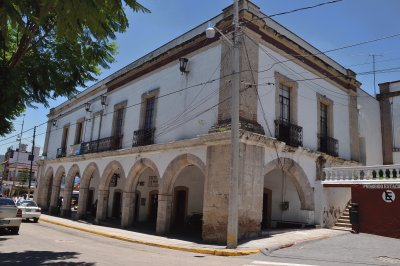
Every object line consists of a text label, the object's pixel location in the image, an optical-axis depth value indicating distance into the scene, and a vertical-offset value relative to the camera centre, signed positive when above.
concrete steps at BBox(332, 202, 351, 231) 15.08 -0.57
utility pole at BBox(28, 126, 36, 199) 35.15 +5.49
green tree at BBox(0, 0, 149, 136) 4.73 +2.86
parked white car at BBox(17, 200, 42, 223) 19.98 -1.03
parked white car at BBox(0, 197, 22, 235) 12.95 -0.93
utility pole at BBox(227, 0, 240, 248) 10.72 +1.00
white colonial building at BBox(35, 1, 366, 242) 13.13 +3.23
